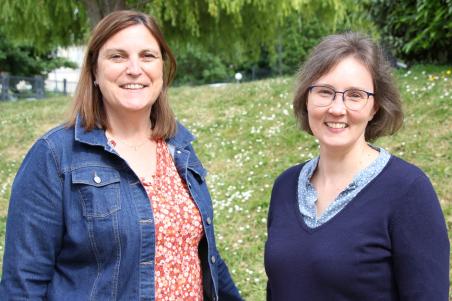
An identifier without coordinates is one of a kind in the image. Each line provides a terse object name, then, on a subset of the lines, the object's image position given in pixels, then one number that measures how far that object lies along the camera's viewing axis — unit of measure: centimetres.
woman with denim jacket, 214
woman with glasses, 199
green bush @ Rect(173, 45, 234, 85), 3102
